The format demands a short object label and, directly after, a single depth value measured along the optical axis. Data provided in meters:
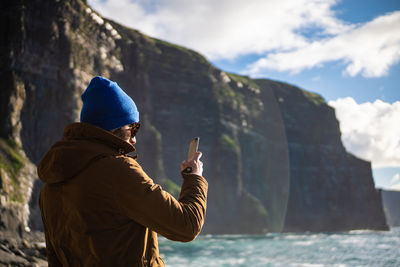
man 1.66
